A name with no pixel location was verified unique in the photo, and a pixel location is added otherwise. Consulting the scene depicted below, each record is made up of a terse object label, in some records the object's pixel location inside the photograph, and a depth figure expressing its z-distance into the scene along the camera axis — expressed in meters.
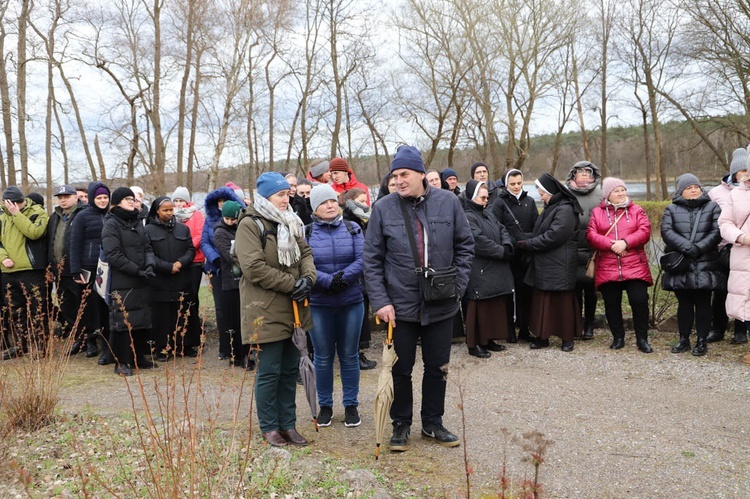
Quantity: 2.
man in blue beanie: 4.06
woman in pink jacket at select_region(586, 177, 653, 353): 6.51
